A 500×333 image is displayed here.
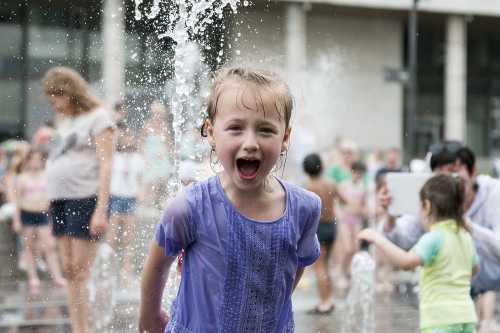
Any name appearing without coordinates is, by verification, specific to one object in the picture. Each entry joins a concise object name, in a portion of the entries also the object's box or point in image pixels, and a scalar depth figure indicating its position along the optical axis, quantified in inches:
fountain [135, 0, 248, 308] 299.9
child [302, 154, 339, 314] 457.2
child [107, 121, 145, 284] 485.4
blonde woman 313.6
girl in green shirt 250.4
